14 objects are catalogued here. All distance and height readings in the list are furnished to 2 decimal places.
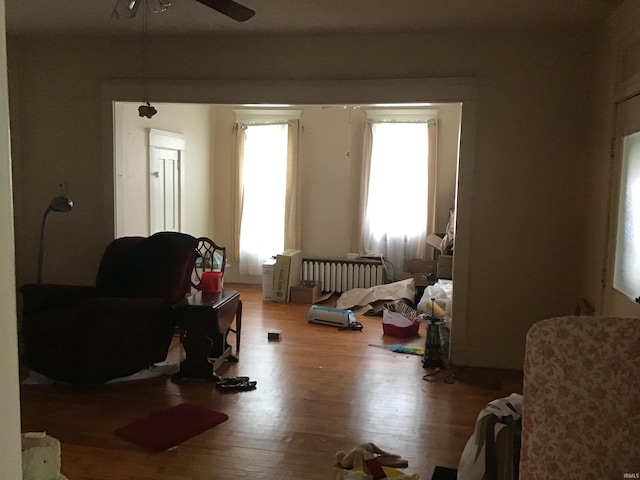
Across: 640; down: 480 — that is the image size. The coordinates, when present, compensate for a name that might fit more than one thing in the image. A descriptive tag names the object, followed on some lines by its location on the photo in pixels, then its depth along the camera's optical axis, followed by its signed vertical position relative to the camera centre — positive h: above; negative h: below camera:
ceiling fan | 2.84 +0.92
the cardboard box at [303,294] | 6.74 -1.19
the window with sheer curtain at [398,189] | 6.92 +0.08
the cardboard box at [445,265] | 5.91 -0.71
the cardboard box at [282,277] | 6.70 -0.99
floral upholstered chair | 1.69 -0.60
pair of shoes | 3.92 -1.30
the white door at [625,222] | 3.10 -0.12
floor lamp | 4.33 -0.14
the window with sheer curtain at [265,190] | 7.28 +0.03
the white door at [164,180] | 5.85 +0.10
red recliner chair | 3.67 -0.84
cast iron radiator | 6.98 -0.97
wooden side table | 3.98 -0.98
